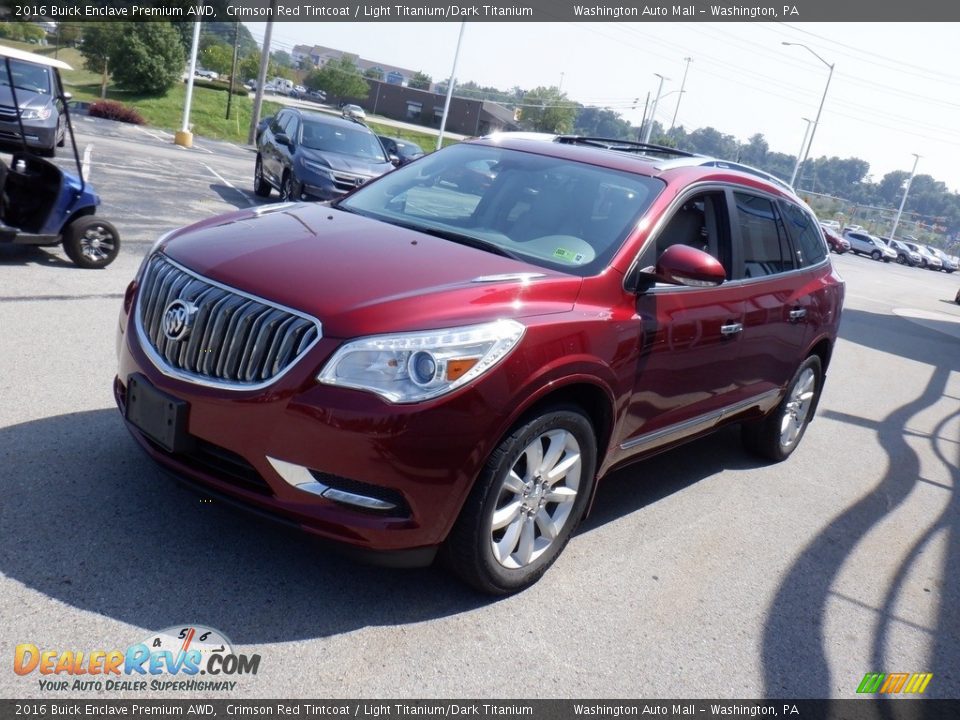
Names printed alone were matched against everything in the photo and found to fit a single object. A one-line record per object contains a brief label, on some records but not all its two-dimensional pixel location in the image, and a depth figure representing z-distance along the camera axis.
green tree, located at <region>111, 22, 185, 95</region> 48.53
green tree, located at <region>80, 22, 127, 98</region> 49.28
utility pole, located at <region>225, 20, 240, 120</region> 46.88
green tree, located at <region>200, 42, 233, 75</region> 86.75
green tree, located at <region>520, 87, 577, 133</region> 105.48
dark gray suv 14.84
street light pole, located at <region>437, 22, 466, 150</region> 46.52
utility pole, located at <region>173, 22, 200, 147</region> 26.53
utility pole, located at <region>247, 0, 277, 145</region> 34.03
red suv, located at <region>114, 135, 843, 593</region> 3.12
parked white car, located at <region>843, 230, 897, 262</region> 54.28
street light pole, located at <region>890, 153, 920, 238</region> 81.75
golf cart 7.88
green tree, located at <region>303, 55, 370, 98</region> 93.69
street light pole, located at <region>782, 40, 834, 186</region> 52.69
